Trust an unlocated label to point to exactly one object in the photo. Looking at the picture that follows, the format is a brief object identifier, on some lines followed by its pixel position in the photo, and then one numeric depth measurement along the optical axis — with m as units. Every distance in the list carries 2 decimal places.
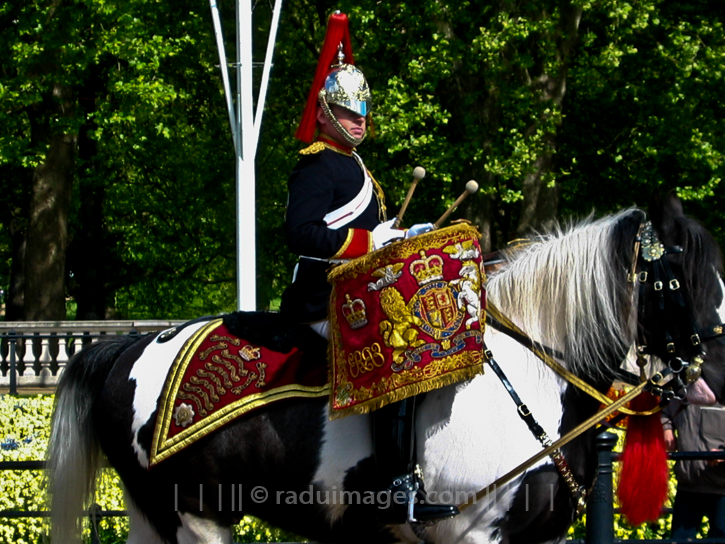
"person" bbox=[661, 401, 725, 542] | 9.52
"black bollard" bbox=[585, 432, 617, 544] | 7.59
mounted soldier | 6.86
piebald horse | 6.68
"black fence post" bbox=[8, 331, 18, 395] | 28.00
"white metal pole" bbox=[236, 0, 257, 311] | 18.80
